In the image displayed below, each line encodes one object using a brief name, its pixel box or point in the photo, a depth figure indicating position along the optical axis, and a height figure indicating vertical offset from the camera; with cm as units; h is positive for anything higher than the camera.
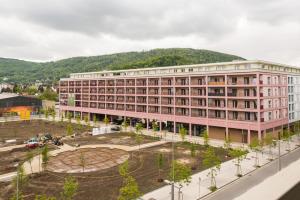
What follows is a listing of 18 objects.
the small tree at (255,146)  4869 -916
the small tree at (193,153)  5418 -1167
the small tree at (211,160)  3884 -972
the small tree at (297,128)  7264 -850
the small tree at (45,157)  4412 -1030
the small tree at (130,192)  2722 -1032
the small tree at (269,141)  5442 -909
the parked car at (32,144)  6562 -1183
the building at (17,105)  13912 -277
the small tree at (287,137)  6015 -925
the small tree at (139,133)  6311 -963
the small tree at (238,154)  4247 -942
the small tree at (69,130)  7816 -975
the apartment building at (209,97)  6662 +100
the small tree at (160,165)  4192 -1175
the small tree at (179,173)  3368 -1010
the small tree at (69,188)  2788 -1012
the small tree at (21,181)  3547 -1216
